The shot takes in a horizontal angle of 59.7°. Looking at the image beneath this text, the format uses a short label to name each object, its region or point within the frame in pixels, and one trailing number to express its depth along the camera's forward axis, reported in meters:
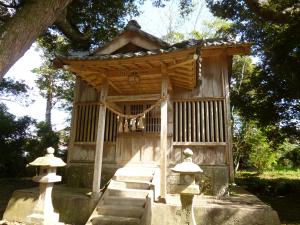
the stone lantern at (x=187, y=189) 5.07
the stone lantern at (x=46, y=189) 6.31
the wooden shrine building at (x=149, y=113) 8.30
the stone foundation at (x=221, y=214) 6.34
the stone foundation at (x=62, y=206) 7.53
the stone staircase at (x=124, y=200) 6.54
